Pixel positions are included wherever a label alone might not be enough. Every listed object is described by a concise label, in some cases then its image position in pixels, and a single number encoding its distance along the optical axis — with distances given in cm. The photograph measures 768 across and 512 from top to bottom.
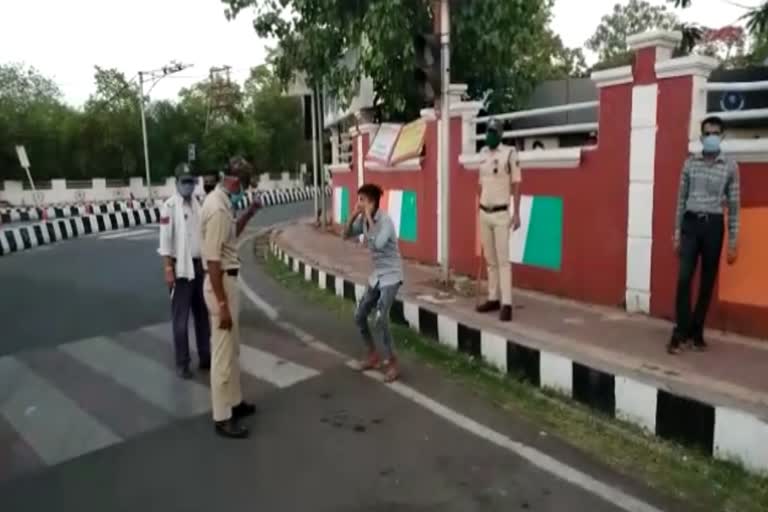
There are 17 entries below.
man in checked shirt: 537
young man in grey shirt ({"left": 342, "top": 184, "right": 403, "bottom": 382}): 568
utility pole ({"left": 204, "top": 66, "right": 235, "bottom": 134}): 5819
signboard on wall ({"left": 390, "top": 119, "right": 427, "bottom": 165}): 1120
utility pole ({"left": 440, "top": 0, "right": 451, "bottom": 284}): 834
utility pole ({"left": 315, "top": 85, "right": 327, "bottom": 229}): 1838
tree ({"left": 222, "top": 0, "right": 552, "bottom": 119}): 1226
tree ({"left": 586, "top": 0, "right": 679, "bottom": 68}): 5397
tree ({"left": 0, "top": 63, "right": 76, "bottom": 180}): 4147
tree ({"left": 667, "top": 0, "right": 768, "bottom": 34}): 821
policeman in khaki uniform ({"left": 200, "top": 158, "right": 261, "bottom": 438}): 465
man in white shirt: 622
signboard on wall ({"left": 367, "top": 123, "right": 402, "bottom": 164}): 1268
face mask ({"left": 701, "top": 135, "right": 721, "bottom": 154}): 530
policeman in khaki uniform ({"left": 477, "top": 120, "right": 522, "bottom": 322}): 684
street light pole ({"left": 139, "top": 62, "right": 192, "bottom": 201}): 3813
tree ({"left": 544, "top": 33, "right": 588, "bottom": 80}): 3755
